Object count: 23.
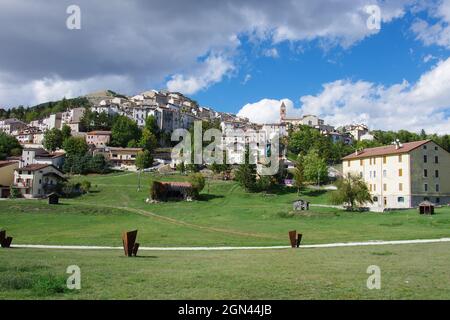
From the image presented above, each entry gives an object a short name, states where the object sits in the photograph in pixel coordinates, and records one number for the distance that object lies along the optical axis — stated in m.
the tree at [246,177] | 98.12
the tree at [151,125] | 177.38
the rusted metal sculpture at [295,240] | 28.98
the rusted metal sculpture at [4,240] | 28.89
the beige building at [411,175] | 78.38
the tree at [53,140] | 154.00
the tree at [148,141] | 160.62
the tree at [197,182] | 89.26
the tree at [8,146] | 145.69
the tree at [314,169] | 107.65
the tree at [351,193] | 64.88
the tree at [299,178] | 97.00
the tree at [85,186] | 93.62
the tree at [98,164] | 125.19
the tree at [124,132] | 166.00
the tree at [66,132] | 159.05
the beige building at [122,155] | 144.62
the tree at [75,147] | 137.62
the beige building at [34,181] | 92.88
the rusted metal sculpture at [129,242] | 22.23
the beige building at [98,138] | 165.79
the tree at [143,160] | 128.38
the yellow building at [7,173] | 101.75
